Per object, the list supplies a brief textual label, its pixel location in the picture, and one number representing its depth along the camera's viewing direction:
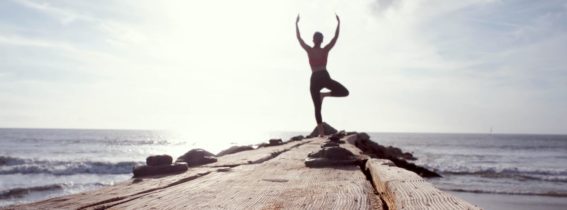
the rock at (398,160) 11.83
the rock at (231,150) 6.16
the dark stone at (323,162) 3.32
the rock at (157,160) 3.29
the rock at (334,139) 6.73
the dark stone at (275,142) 7.99
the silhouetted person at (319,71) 7.07
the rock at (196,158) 3.91
